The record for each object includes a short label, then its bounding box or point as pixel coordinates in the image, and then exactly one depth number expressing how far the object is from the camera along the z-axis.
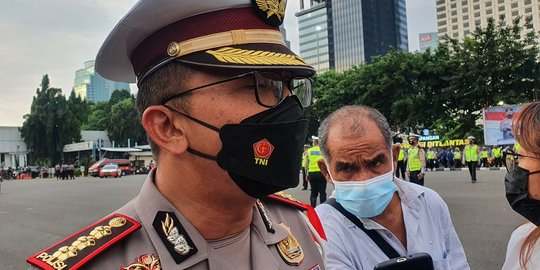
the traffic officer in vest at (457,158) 27.77
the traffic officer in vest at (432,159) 27.80
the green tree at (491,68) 25.12
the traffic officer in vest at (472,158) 14.89
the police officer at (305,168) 12.06
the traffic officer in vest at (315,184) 9.23
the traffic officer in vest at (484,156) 26.04
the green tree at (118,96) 78.15
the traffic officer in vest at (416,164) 10.88
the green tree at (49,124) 51.75
